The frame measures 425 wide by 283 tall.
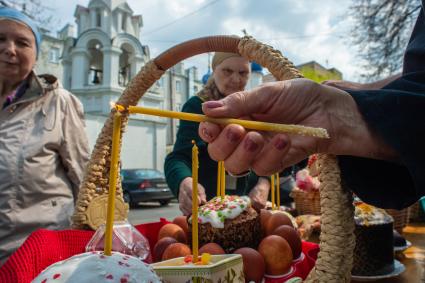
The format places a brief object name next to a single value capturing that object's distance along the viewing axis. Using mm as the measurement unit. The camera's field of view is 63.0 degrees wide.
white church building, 15406
